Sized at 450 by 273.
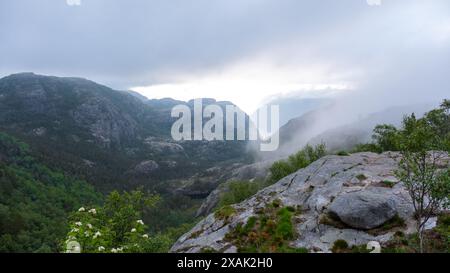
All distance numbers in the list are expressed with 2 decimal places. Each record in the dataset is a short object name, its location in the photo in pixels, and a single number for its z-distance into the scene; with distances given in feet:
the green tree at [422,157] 76.54
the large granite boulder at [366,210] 109.40
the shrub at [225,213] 139.84
